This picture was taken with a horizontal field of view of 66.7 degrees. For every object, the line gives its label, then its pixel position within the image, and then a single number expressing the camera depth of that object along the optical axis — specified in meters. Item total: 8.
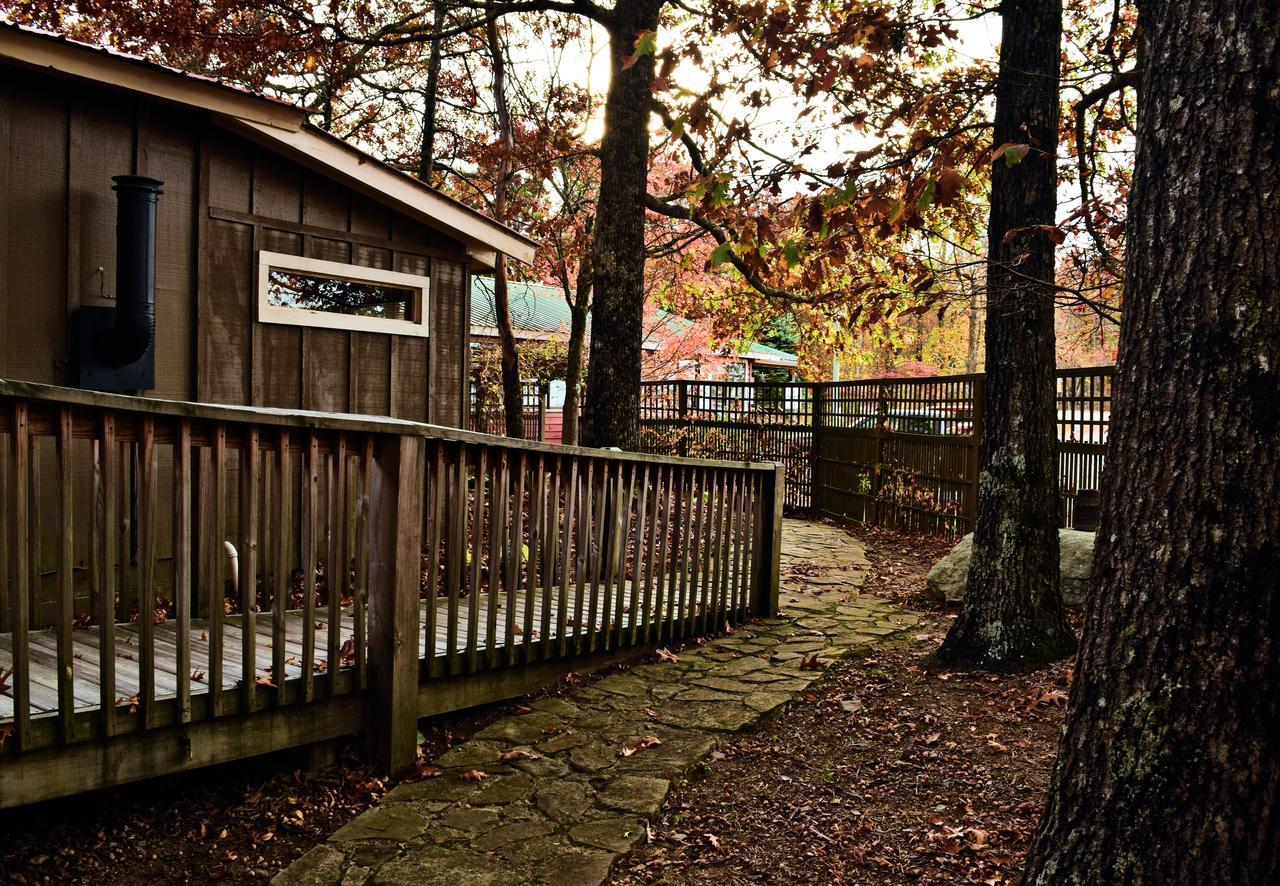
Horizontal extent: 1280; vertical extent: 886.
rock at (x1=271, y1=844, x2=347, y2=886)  3.23
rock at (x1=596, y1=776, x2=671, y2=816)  3.82
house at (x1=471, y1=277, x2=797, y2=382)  22.14
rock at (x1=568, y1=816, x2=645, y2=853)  3.51
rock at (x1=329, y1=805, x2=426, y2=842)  3.54
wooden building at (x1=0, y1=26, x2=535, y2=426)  5.72
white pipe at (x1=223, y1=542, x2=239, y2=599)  5.95
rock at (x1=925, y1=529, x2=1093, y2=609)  7.02
